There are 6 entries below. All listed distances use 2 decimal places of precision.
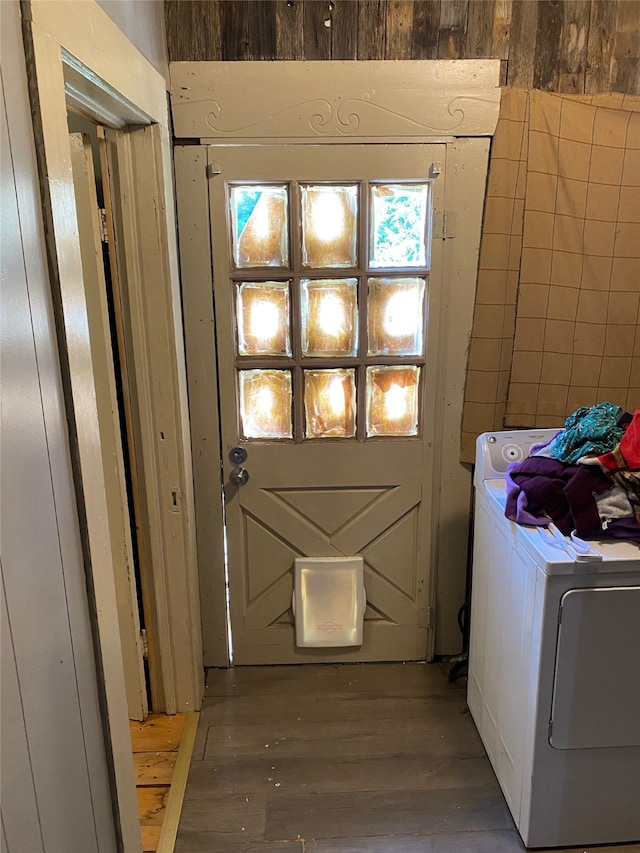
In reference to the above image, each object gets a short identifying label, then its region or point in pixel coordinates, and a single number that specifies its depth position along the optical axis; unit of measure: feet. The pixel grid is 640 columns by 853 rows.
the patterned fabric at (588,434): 5.57
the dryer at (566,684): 5.13
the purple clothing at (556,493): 5.34
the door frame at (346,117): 6.61
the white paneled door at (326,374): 6.98
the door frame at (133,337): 3.48
